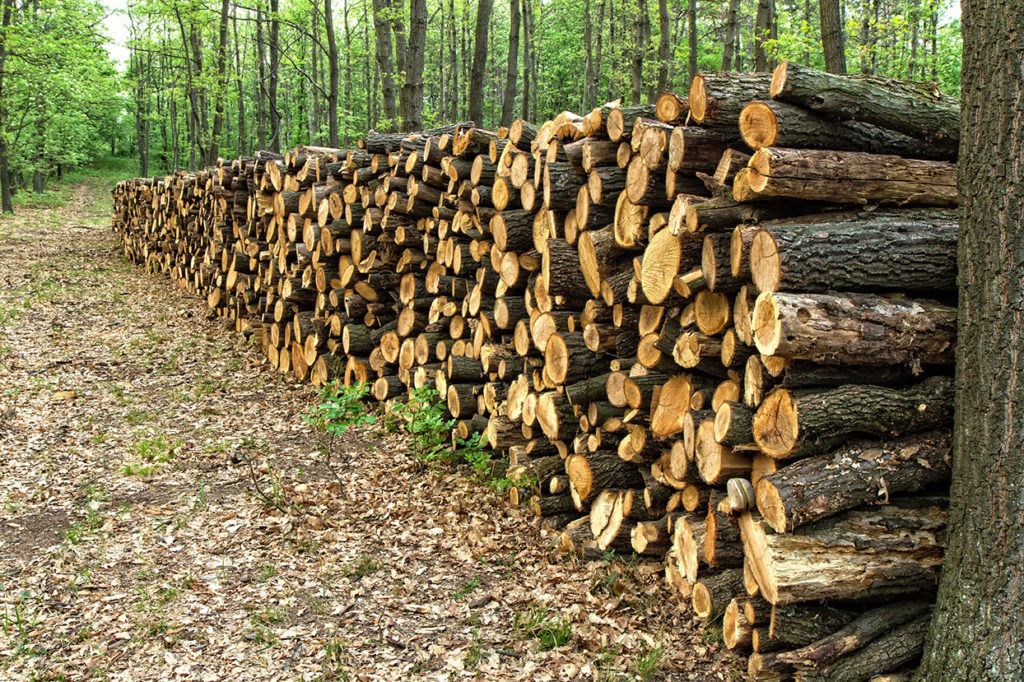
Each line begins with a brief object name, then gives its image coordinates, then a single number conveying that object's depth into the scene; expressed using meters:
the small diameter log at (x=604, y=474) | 4.67
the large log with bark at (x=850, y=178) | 3.34
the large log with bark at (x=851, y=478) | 3.13
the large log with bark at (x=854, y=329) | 3.06
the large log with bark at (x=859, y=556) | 3.15
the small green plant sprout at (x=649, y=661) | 3.54
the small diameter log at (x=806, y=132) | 3.45
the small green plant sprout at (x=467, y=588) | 4.27
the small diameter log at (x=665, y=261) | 3.76
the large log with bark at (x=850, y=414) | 3.15
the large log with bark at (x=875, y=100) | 3.46
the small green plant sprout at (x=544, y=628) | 3.80
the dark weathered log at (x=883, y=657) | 3.11
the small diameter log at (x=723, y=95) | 3.65
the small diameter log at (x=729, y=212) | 3.51
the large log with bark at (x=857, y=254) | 3.19
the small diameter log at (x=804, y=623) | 3.28
